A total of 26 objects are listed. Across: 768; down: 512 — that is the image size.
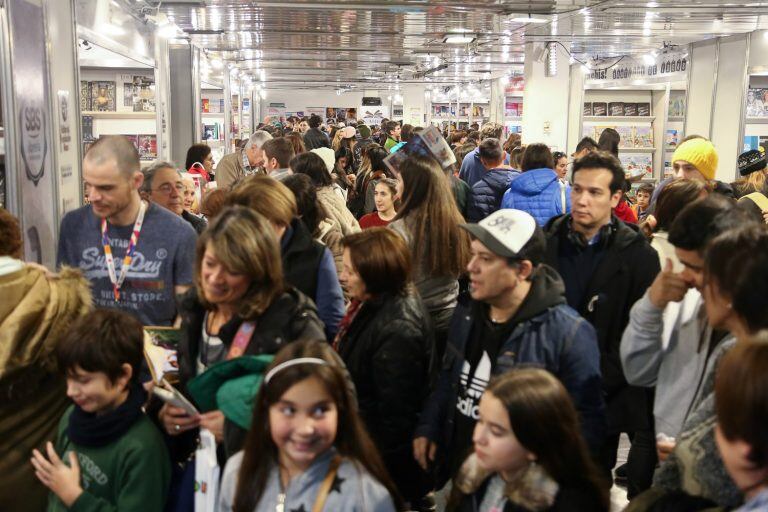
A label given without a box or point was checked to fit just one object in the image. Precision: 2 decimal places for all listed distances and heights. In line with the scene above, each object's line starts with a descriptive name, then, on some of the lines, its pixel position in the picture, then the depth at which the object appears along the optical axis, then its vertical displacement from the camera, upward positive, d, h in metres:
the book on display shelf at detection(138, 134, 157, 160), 9.93 -0.49
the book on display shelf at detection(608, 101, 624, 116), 14.15 +0.05
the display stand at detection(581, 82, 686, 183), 13.11 -0.12
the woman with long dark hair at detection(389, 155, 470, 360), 4.09 -0.61
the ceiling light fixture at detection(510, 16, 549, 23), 10.05 +1.06
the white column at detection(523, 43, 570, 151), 14.37 +0.13
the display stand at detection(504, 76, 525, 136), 24.70 +0.19
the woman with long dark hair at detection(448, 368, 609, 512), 2.15 -0.83
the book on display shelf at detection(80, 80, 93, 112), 9.26 +0.05
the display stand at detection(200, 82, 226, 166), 16.69 -0.29
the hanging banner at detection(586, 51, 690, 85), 13.51 +0.71
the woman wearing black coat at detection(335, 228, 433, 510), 3.04 -0.82
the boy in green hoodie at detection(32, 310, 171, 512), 2.46 -0.95
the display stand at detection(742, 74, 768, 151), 11.64 +0.01
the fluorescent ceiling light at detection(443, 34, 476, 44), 11.92 +0.96
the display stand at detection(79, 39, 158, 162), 9.35 +0.00
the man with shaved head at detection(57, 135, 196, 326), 3.23 -0.54
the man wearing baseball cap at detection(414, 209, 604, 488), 2.68 -0.70
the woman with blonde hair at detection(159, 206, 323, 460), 2.54 -0.57
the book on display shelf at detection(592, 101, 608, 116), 14.18 +0.04
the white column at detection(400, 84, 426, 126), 32.97 +0.26
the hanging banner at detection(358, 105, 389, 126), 33.44 -0.28
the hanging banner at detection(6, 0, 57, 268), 4.57 -0.17
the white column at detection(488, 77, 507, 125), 24.72 +0.28
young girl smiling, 2.16 -0.86
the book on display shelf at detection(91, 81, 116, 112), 9.45 +0.06
